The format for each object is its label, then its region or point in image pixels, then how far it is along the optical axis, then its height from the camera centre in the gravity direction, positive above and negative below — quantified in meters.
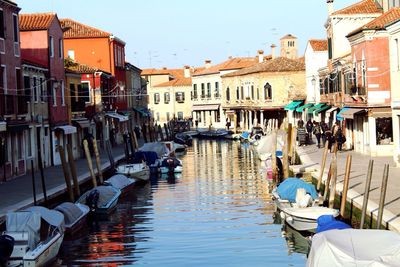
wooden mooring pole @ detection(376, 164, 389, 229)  18.42 -2.47
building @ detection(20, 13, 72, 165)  40.16 +2.77
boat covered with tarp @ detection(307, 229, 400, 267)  13.02 -2.46
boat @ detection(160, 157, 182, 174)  41.47 -3.08
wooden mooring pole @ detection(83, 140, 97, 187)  30.91 -2.45
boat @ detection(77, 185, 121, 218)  26.64 -3.07
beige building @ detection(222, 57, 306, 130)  73.89 +1.36
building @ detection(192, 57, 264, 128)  88.62 +1.52
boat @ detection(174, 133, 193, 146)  65.39 -2.76
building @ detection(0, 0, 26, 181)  32.00 +0.44
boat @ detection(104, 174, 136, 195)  32.25 -3.05
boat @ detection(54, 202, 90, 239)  22.56 -3.14
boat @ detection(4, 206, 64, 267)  17.81 -2.99
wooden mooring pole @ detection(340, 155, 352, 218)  22.03 -2.57
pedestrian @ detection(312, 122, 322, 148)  47.41 -1.85
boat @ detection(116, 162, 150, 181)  37.50 -2.94
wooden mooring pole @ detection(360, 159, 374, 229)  19.17 -2.37
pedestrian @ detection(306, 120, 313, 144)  52.69 -1.76
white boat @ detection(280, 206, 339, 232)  21.66 -3.08
